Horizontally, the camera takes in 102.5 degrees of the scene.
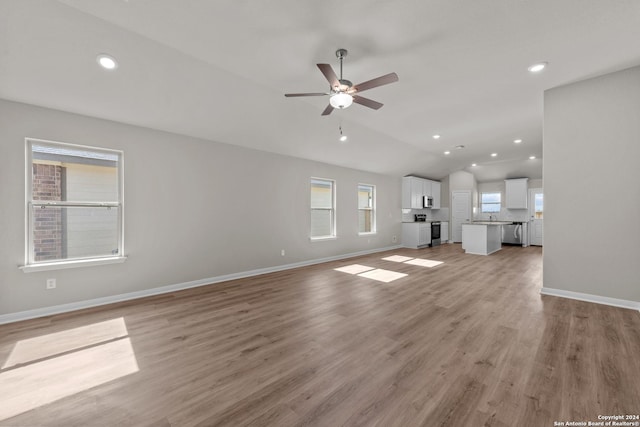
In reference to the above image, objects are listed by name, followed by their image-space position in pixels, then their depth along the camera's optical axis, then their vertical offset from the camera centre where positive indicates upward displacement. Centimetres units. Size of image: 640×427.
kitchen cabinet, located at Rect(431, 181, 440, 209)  1051 +83
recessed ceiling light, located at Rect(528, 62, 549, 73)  319 +185
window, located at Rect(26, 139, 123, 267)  326 +14
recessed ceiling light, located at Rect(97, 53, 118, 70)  278 +167
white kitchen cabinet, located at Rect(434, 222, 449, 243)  1034 -76
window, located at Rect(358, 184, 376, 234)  800 +13
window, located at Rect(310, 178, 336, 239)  658 +13
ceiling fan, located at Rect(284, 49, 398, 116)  249 +132
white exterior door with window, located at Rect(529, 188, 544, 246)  961 -11
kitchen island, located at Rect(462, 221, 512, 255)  754 -74
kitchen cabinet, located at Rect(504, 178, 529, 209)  970 +78
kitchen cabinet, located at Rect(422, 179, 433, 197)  997 +103
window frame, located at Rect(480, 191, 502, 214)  1046 +42
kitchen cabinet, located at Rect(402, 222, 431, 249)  898 -76
